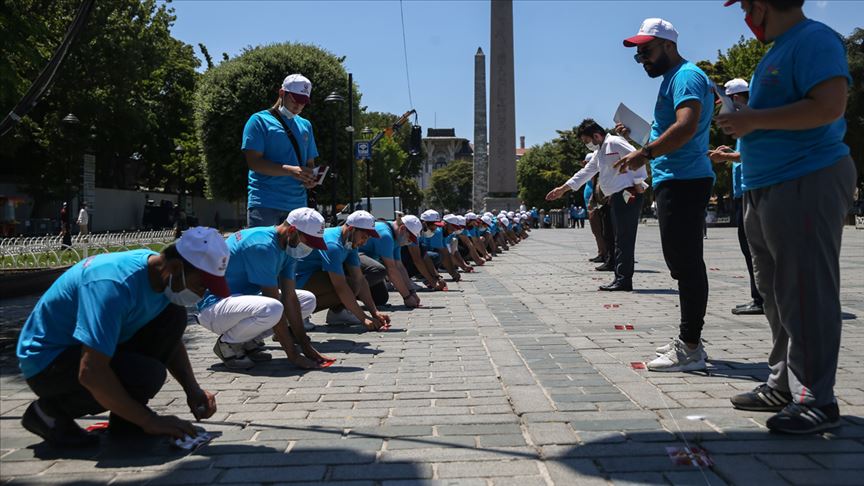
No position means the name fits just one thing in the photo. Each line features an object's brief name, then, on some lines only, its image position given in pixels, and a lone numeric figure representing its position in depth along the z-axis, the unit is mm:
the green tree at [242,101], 35188
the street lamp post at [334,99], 26364
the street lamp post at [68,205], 25211
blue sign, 28781
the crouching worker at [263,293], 5512
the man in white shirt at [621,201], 10688
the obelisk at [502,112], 43469
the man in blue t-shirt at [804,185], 3680
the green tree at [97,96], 35656
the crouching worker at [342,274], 7230
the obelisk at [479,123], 56844
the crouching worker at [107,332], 3441
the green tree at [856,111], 43266
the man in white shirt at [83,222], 29516
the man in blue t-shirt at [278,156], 6797
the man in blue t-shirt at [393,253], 9742
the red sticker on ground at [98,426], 4125
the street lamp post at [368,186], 34731
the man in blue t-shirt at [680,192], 5176
